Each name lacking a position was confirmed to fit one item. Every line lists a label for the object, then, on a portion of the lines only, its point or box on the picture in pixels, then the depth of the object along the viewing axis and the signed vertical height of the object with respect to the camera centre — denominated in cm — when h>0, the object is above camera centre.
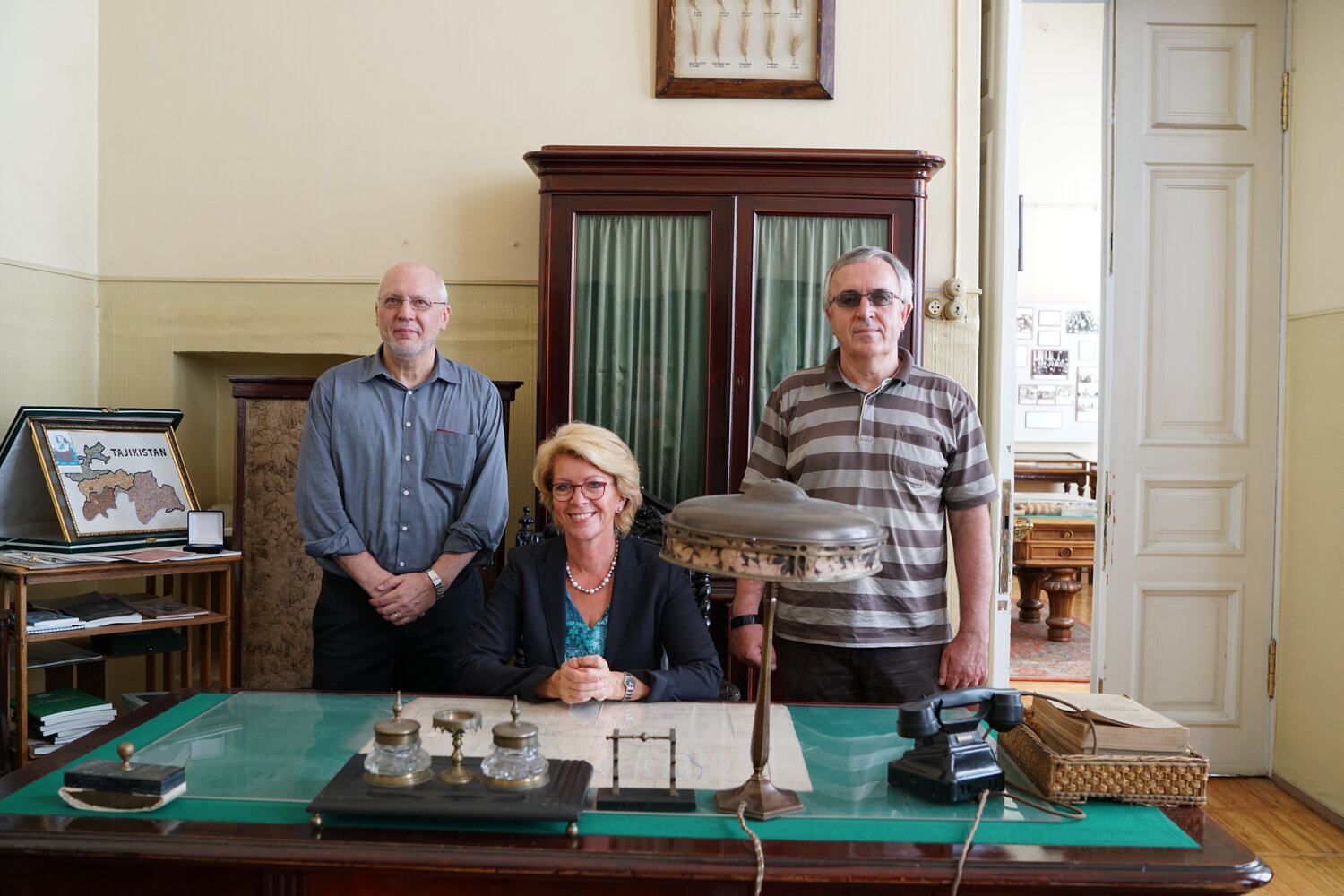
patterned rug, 602 -126
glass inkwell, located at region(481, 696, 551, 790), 161 -49
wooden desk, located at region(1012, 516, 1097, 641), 673 -62
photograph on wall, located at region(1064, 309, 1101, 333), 977 +113
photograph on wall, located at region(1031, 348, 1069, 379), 977 +73
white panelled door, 430 +31
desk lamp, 139 -12
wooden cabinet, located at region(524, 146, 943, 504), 361 +55
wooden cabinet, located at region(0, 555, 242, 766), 311 -59
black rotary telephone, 170 -49
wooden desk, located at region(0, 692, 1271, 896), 148 -58
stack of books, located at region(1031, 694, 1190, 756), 172 -46
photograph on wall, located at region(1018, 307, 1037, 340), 977 +111
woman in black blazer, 237 -35
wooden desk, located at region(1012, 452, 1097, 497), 894 -21
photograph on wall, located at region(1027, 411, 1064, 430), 970 +23
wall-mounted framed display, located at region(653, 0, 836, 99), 400 +146
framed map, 346 -15
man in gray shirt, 304 -19
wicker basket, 170 -52
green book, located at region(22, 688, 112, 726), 323 -84
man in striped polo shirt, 254 -15
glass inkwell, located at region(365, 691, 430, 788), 162 -49
